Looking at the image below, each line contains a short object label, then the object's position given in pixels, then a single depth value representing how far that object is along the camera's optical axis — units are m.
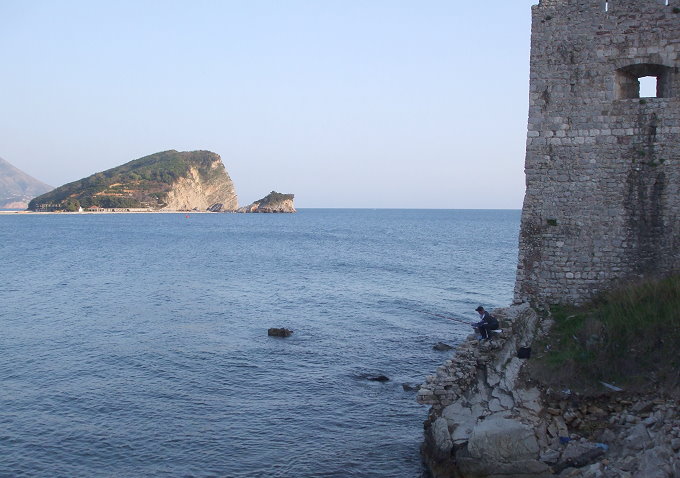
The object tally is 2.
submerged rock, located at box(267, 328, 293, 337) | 26.83
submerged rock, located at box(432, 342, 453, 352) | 24.07
